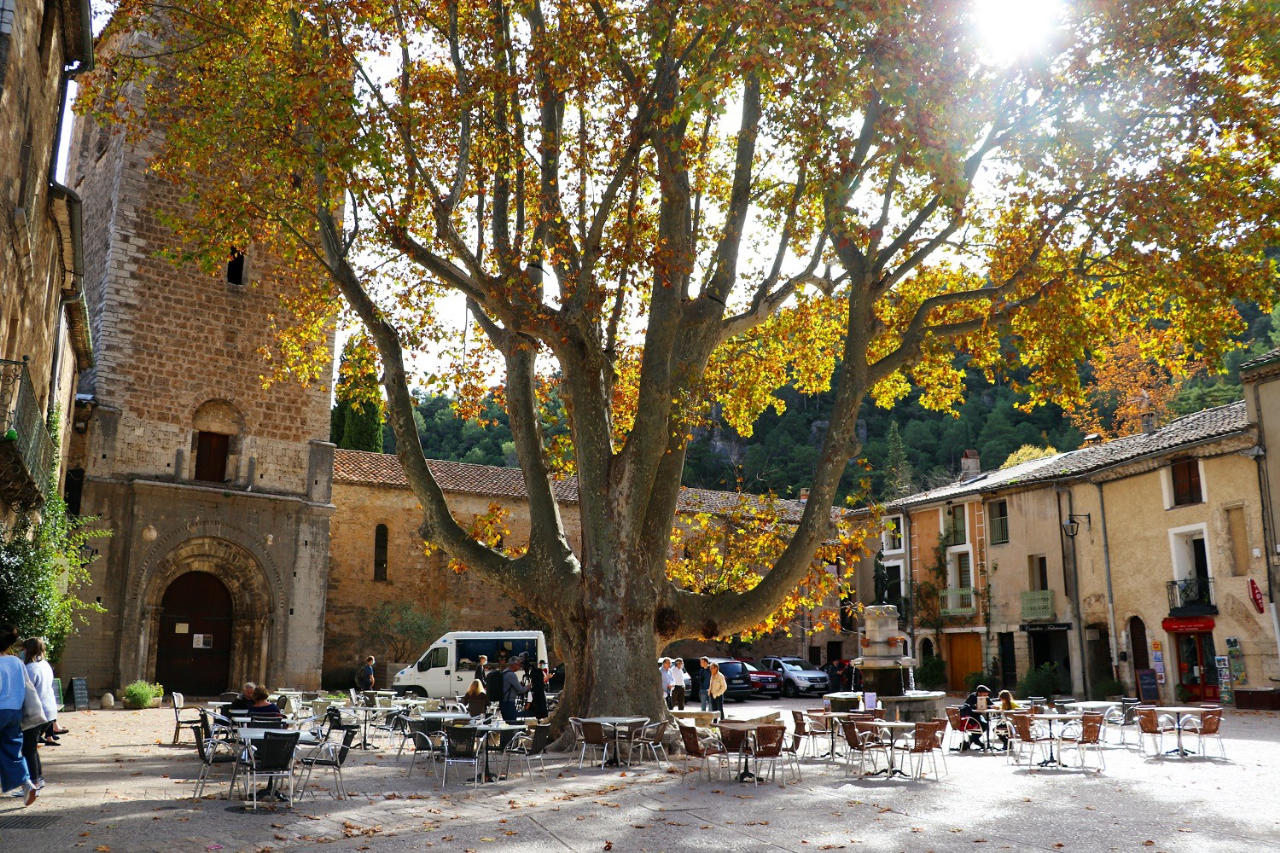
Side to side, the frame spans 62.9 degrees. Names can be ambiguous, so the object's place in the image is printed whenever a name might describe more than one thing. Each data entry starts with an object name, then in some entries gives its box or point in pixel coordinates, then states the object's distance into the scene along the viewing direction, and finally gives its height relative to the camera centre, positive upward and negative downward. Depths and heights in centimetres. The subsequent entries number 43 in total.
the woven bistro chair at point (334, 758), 1019 -129
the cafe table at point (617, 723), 1239 -113
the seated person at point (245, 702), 1159 -82
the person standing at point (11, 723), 853 -77
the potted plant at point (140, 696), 2253 -148
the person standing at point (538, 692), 1677 -102
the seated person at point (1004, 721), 1462 -128
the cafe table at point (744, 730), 1152 -111
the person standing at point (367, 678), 2261 -114
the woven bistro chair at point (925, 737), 1170 -121
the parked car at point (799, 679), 3180 -156
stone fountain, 1716 -75
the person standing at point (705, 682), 2192 -125
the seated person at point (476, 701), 1568 -109
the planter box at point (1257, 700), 2309 -158
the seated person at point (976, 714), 1496 -123
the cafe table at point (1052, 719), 1277 -113
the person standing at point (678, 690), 2066 -122
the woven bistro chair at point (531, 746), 1209 -147
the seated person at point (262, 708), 1108 -86
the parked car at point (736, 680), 2980 -148
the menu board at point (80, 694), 2177 -138
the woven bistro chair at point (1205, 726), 1354 -128
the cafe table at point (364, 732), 1478 -144
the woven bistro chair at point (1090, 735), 1286 -130
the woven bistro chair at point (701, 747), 1203 -143
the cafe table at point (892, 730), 1194 -119
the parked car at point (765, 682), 3117 -162
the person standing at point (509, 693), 1498 -94
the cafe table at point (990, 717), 1499 -128
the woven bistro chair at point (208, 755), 1011 -133
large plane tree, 1160 +550
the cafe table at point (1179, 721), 1404 -128
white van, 2495 -89
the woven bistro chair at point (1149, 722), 1369 -123
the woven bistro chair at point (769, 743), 1139 -125
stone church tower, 2405 +375
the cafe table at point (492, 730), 1133 -112
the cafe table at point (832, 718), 1390 -122
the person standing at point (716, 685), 2048 -112
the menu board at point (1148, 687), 2401 -135
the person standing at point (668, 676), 2062 -95
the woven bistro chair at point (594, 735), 1251 -127
